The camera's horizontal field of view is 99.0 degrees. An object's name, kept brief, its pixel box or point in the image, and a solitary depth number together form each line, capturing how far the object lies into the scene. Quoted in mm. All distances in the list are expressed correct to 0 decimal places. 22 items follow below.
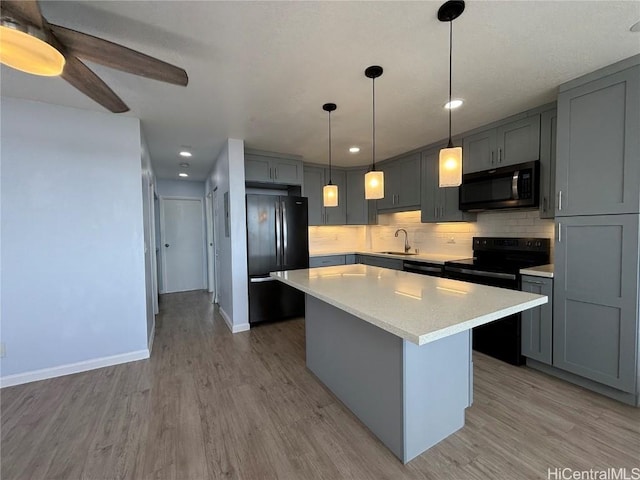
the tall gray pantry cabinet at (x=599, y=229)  1939
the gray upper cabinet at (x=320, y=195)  4750
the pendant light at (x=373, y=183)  2205
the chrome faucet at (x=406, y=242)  4543
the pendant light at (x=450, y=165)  1658
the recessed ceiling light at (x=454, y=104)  2510
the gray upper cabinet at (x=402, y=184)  4070
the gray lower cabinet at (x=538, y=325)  2379
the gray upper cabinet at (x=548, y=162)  2555
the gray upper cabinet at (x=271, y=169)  3897
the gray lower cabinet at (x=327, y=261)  4549
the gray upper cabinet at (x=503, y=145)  2718
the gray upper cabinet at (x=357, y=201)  5051
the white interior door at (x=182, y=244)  5707
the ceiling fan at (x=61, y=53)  1016
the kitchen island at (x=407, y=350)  1315
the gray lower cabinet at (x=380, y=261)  4051
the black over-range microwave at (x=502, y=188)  2688
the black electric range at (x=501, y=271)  2590
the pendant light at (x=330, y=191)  2534
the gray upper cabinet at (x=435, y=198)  3500
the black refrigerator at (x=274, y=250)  3736
